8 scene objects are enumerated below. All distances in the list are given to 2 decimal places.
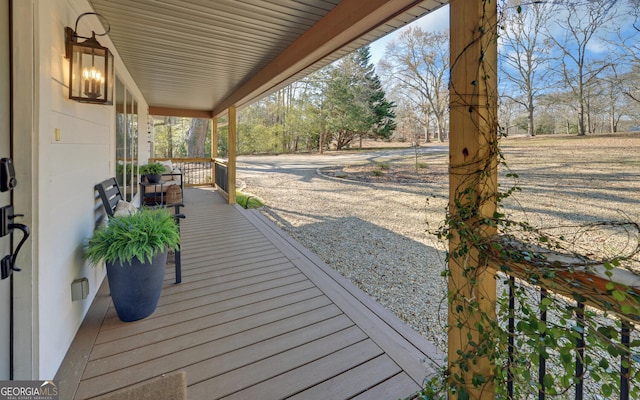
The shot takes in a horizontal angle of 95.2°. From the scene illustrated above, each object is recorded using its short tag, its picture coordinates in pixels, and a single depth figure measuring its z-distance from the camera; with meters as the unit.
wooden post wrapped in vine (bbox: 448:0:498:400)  1.16
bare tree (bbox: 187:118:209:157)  12.91
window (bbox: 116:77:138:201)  3.80
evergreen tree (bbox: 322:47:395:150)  17.77
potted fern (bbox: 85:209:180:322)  2.03
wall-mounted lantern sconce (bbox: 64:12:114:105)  1.93
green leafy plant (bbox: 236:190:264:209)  6.69
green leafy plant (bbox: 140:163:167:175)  5.82
